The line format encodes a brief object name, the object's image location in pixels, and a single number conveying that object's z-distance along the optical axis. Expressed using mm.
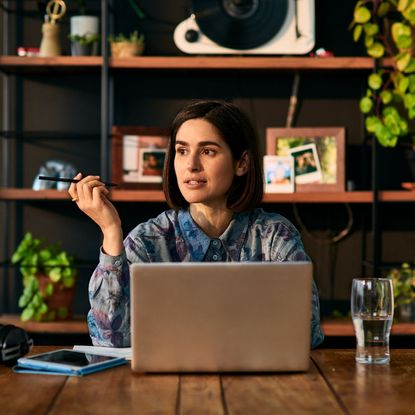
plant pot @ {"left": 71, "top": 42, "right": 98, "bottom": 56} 3723
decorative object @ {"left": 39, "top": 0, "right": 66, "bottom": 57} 3740
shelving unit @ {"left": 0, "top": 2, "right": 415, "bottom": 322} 3656
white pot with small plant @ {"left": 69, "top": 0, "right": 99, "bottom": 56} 3729
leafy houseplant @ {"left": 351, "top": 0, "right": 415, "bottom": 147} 3646
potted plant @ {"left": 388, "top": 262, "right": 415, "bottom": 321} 3740
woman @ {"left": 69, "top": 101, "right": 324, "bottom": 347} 2195
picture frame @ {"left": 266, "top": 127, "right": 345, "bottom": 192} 3771
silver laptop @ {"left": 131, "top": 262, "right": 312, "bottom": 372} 1532
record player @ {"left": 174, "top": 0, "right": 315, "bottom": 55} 3727
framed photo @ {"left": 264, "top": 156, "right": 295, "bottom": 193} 3719
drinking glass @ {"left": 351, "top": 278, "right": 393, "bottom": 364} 1718
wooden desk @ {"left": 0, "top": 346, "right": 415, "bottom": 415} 1379
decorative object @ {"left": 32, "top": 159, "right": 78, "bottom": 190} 3799
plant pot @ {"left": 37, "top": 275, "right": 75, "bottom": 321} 3729
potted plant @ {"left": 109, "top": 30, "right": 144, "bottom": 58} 3723
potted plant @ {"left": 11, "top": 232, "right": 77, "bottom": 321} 3691
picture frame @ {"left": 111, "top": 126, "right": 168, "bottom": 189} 3773
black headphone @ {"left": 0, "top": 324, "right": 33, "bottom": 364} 1667
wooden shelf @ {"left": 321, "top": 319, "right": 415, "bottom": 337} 3604
